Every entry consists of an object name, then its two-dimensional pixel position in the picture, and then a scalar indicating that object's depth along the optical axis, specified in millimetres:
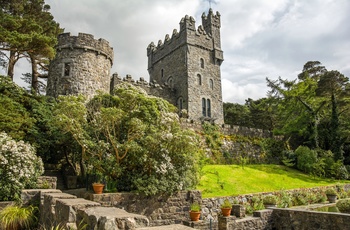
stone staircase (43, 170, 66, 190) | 12533
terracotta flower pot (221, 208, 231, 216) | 10625
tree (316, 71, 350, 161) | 24662
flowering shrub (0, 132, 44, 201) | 8375
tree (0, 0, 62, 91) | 13484
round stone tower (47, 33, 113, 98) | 17469
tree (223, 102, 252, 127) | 40688
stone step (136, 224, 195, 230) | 3561
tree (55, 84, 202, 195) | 10320
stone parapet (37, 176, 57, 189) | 9508
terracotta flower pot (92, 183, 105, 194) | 9555
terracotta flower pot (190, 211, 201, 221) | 10242
